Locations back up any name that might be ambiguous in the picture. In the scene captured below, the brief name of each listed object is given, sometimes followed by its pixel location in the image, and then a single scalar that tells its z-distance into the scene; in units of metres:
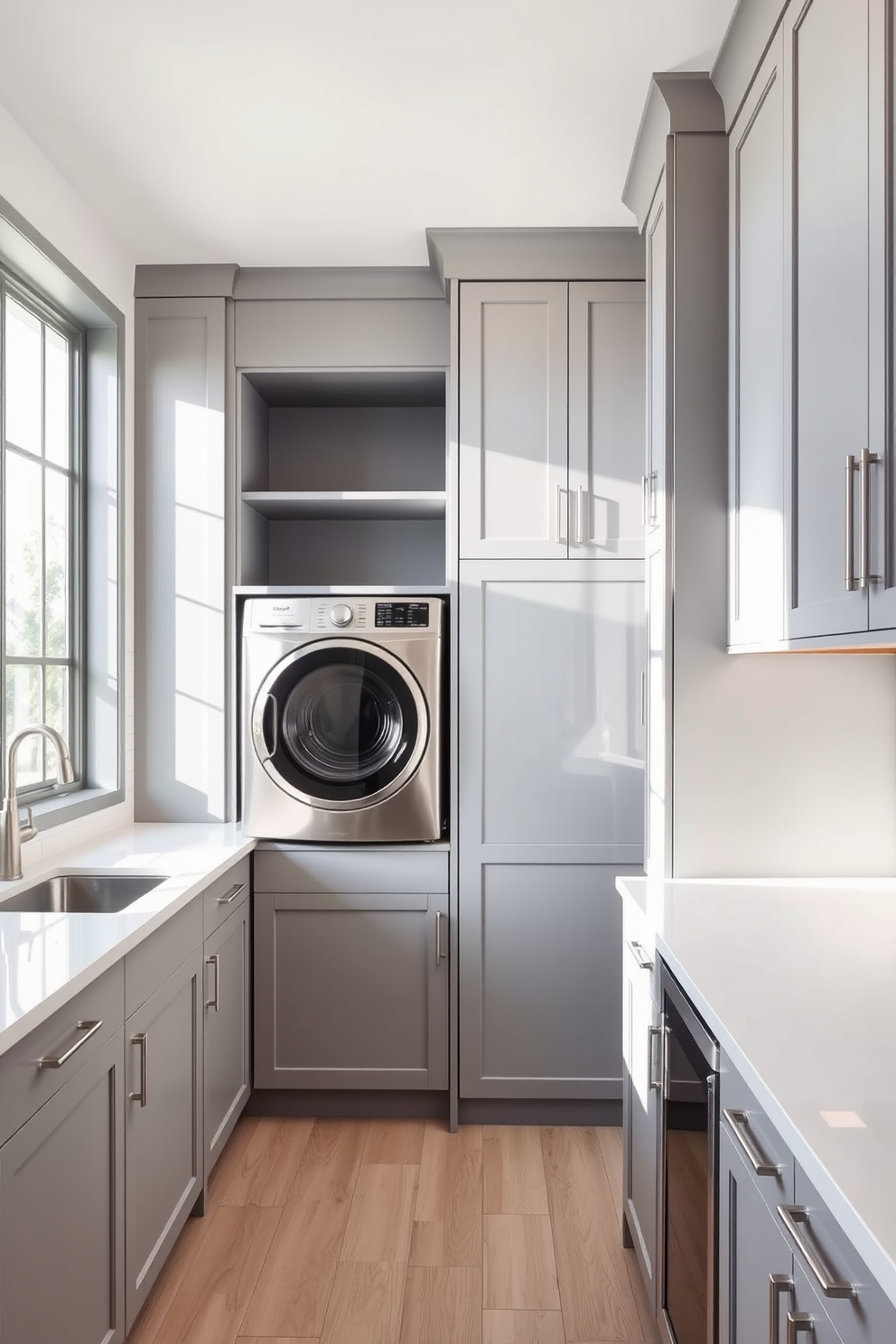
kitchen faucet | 2.00
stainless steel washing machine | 2.75
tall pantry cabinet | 2.75
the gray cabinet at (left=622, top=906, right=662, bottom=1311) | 1.79
